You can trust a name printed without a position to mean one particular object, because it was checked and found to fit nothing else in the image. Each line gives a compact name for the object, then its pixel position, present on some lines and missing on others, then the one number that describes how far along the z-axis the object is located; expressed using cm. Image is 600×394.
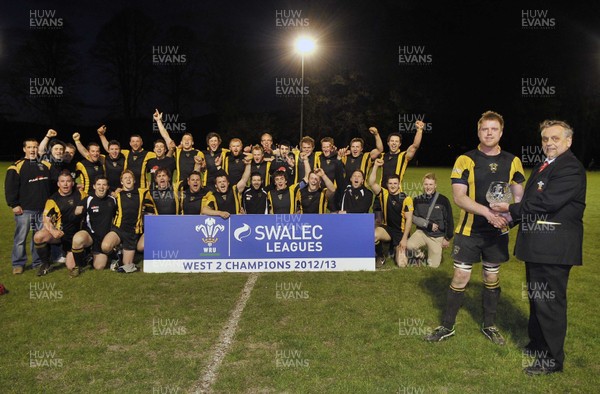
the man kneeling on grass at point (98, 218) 841
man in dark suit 431
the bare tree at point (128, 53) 4128
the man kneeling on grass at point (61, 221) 816
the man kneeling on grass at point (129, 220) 843
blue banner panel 822
